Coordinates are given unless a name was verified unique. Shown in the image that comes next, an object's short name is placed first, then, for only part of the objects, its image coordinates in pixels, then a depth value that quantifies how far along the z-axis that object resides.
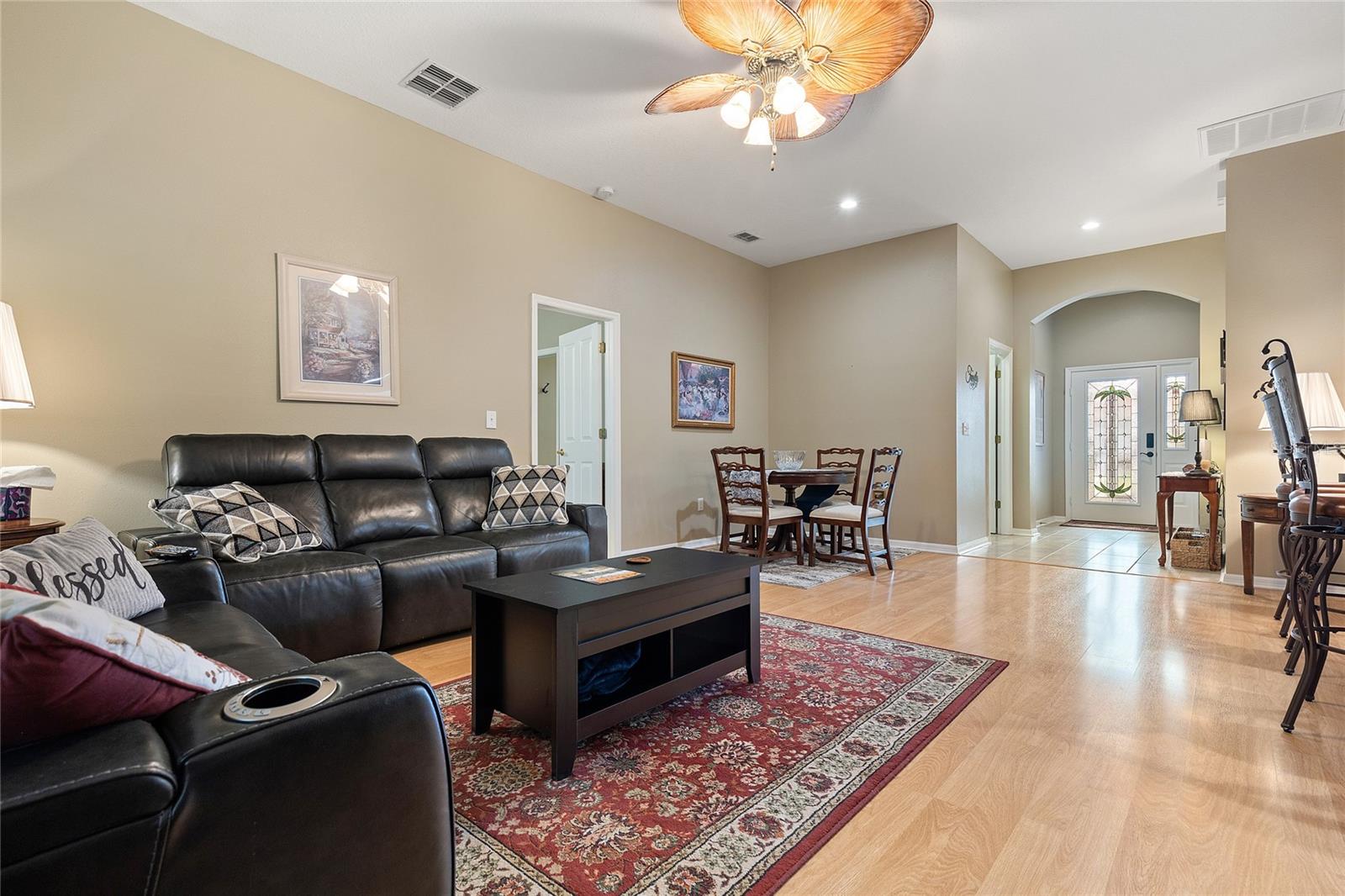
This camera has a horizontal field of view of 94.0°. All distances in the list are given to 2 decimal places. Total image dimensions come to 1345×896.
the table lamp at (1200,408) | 5.38
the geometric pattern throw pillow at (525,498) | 3.63
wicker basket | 4.62
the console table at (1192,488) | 4.58
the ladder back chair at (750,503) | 4.83
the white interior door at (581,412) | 5.17
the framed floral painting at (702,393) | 5.71
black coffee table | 1.74
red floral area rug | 1.37
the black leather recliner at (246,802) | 0.63
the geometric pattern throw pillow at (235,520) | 2.52
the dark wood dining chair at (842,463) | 5.28
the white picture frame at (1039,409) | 7.56
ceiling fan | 2.42
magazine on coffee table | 2.09
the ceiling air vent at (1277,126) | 3.54
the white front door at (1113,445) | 7.41
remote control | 2.03
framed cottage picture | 3.33
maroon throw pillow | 0.67
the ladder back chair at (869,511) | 4.63
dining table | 4.86
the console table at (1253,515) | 3.44
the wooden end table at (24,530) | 2.11
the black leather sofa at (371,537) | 2.46
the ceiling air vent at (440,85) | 3.31
